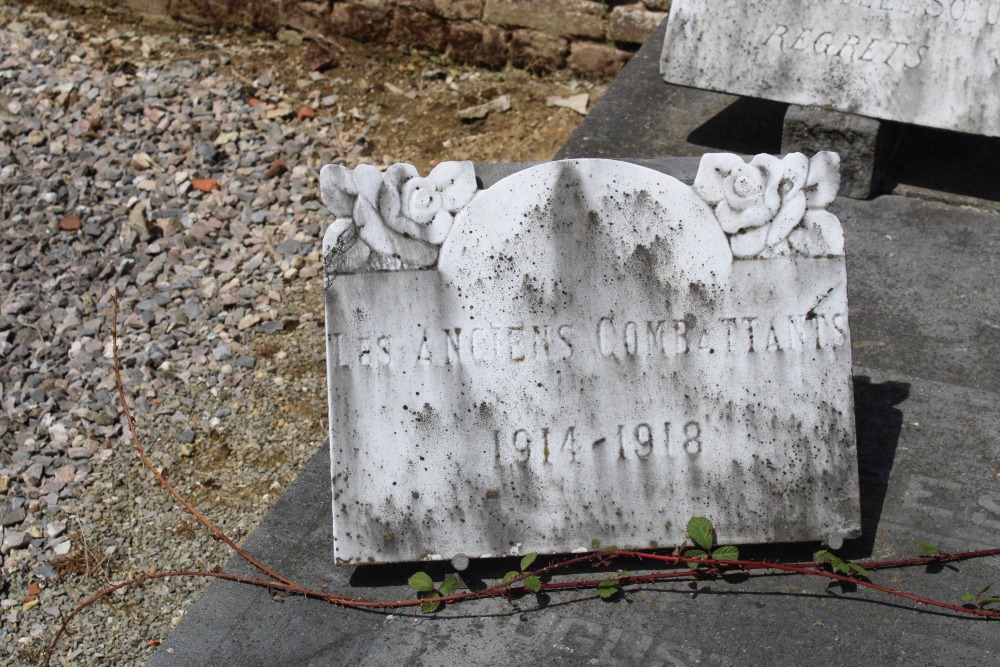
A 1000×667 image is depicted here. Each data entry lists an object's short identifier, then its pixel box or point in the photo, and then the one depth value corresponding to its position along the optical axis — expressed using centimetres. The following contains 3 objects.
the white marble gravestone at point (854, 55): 361
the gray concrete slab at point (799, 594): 240
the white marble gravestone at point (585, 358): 248
